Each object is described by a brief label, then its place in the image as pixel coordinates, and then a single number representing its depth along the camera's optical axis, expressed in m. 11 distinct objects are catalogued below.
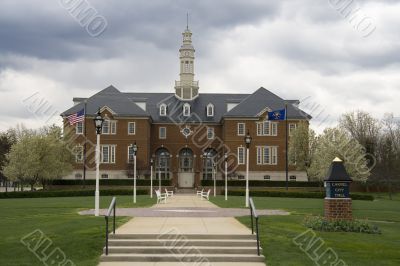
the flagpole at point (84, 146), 61.97
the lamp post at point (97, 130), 22.92
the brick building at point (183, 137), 71.25
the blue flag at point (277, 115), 46.56
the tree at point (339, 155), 59.25
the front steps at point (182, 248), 13.65
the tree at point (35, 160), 59.19
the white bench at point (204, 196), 45.67
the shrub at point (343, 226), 18.44
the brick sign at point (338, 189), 19.12
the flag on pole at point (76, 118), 42.94
